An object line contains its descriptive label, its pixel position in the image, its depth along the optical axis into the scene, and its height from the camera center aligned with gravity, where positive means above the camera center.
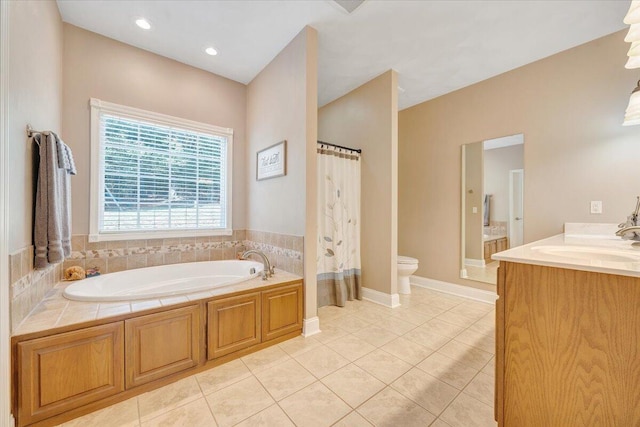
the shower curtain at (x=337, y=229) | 2.98 -0.20
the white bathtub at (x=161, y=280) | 1.82 -0.65
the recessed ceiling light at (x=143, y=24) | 2.25 +1.76
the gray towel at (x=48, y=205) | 1.60 +0.05
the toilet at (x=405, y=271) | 3.27 -0.76
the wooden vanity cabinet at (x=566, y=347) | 0.93 -0.56
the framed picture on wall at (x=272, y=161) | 2.57 +0.59
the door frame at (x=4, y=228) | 1.14 -0.07
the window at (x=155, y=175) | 2.45 +0.43
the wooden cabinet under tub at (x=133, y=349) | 1.30 -0.88
